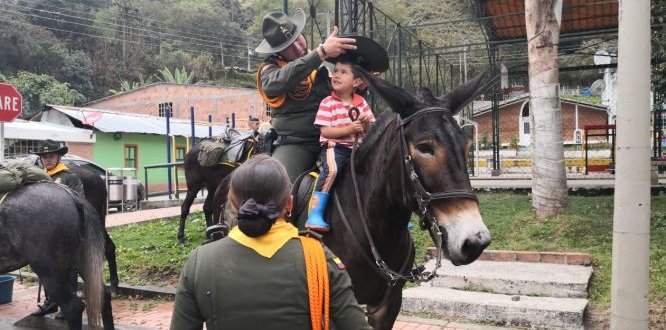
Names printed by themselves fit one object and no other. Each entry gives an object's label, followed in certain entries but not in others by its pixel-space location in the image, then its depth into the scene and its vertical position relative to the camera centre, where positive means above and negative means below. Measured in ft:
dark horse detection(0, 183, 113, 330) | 16.85 -2.78
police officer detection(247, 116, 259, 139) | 41.09 +2.48
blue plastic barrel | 23.15 -5.66
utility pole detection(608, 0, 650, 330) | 11.69 -0.52
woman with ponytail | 6.13 -1.43
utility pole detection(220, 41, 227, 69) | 213.19 +40.23
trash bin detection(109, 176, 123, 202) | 57.93 -3.57
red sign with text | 25.40 +2.58
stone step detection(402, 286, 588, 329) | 17.42 -5.38
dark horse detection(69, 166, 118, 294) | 24.45 -1.71
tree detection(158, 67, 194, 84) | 172.24 +25.62
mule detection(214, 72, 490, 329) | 8.64 -0.81
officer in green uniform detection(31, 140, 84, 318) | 22.72 -0.37
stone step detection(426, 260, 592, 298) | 19.89 -4.90
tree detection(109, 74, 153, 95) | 169.38 +23.74
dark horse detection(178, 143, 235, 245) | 31.04 -1.39
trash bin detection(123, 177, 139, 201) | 59.67 -3.69
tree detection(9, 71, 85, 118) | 131.10 +16.39
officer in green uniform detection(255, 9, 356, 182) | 13.04 +1.36
